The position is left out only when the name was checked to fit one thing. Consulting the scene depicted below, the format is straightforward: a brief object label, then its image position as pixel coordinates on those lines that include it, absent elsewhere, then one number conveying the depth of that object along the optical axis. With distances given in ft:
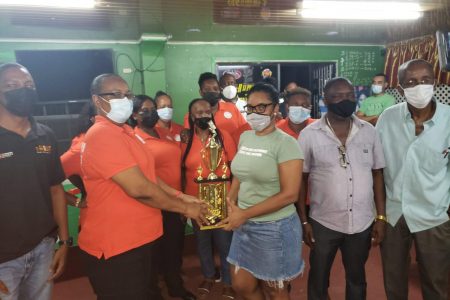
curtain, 18.09
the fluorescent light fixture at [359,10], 12.96
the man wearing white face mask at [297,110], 9.43
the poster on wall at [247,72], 20.35
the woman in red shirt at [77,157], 7.56
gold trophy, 7.67
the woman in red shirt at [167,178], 8.95
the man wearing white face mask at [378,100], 18.21
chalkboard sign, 22.04
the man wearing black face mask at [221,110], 11.31
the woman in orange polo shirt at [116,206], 5.35
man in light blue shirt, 6.54
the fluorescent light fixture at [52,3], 11.15
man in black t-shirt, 5.46
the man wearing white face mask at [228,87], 13.15
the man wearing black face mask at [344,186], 6.81
